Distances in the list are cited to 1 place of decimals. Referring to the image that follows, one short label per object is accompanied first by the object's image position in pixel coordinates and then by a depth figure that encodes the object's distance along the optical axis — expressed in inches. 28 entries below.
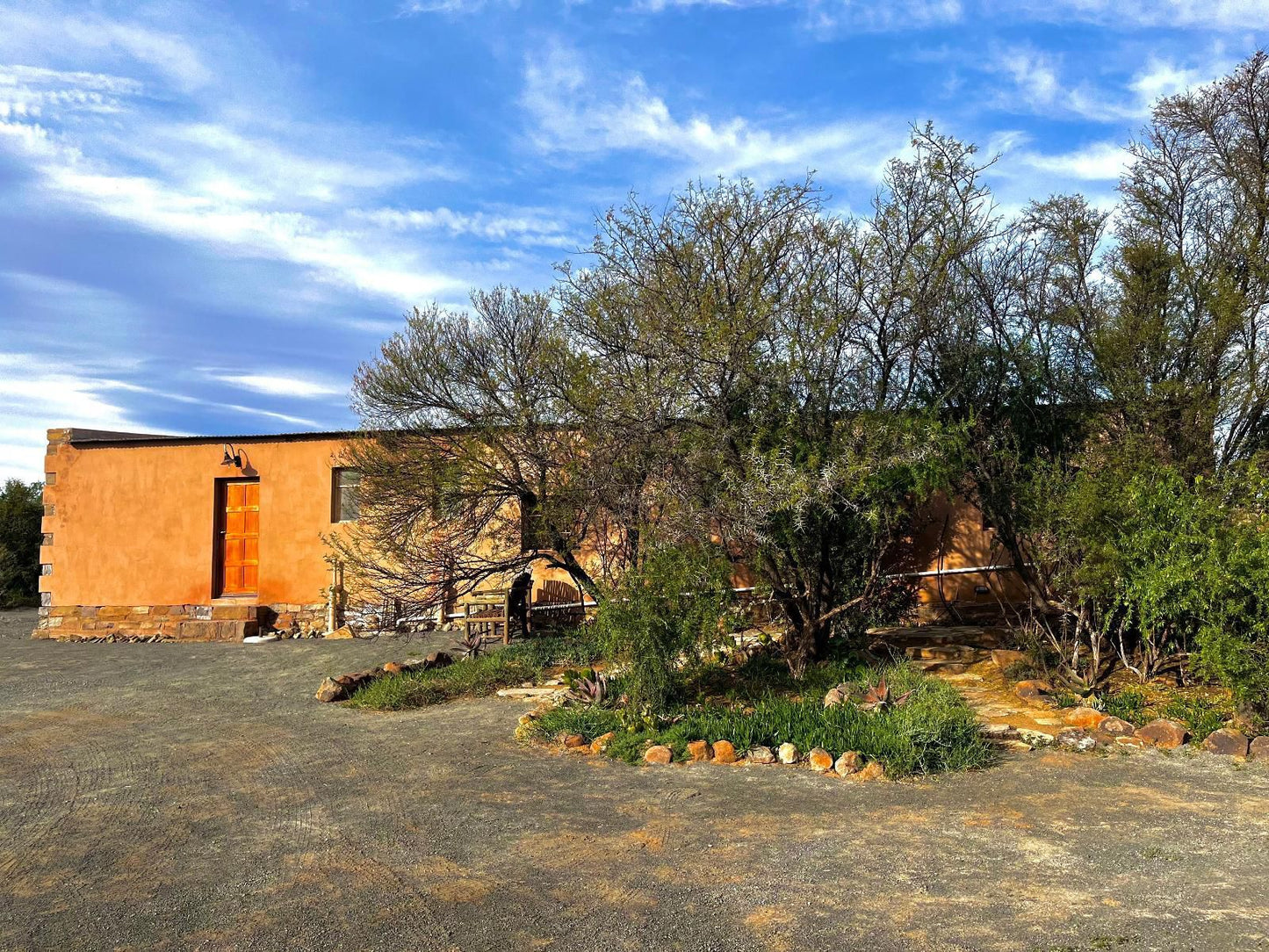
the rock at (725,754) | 291.6
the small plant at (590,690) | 358.9
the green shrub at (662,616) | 335.6
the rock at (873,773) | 270.5
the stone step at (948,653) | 422.6
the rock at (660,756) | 294.8
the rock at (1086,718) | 317.1
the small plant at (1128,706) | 325.7
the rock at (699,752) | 295.6
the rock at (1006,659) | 396.2
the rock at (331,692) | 418.9
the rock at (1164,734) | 298.8
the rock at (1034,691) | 355.8
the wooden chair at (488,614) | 522.9
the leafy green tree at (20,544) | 933.8
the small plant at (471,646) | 494.6
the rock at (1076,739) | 299.0
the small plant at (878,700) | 322.3
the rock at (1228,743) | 289.7
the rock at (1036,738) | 301.7
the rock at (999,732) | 305.7
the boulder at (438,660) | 471.8
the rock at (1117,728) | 307.1
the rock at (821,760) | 278.4
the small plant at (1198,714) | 308.5
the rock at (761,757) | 288.7
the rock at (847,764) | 273.9
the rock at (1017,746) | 297.9
